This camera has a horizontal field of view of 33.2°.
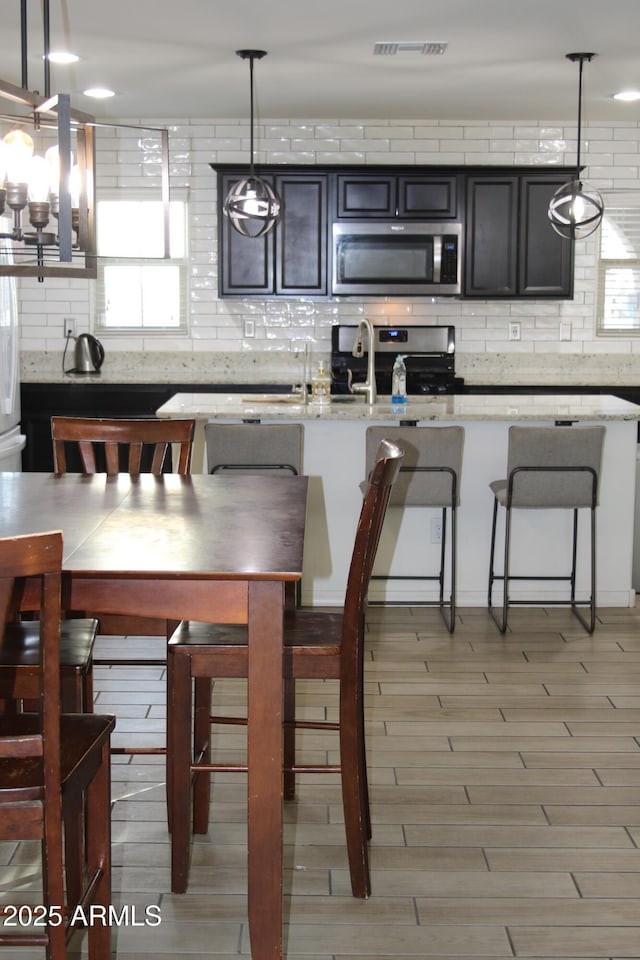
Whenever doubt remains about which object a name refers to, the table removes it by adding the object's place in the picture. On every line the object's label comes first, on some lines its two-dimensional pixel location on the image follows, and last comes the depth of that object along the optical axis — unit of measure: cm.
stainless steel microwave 691
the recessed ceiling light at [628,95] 621
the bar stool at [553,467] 447
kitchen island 487
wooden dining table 211
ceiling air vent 507
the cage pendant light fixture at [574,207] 518
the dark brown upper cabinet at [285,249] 693
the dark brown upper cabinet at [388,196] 690
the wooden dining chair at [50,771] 170
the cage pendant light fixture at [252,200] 528
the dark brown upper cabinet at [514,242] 693
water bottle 506
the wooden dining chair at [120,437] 341
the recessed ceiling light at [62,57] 526
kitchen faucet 515
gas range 708
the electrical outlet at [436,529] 493
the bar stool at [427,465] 449
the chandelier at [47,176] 229
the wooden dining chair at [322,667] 238
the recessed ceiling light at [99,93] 625
